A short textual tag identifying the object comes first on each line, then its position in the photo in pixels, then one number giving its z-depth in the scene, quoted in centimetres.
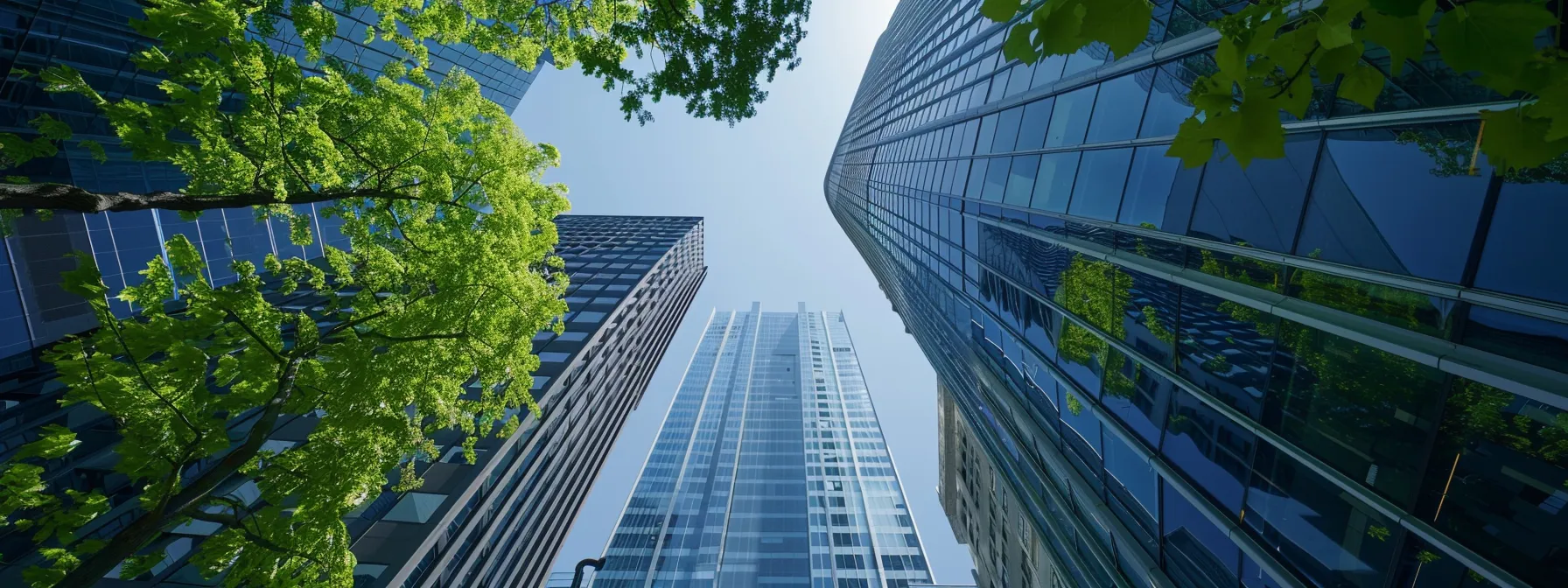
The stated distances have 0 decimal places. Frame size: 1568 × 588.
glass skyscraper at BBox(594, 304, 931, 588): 5844
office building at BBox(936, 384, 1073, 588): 2438
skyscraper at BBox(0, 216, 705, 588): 1697
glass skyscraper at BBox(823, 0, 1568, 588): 494
